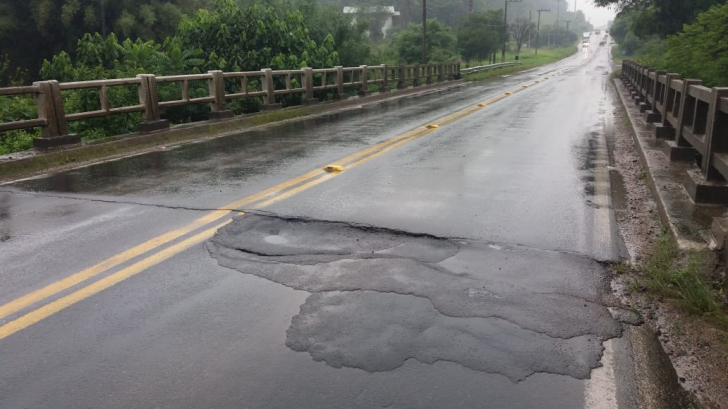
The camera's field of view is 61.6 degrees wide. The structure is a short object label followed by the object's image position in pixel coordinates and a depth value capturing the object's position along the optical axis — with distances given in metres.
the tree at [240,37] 22.73
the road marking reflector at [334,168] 8.52
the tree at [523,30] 119.64
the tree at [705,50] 12.99
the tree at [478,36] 77.46
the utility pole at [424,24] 38.66
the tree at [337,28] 33.25
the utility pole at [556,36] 161.68
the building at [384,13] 103.88
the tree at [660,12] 43.37
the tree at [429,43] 57.84
